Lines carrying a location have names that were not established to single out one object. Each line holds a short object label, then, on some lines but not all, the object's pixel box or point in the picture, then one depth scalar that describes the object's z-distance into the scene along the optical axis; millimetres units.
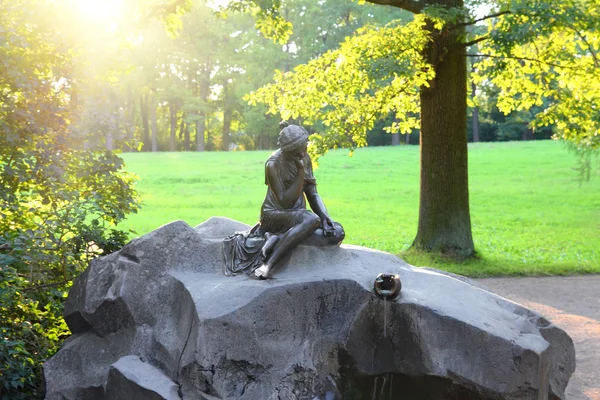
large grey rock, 6066
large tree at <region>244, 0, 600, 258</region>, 12000
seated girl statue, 7020
